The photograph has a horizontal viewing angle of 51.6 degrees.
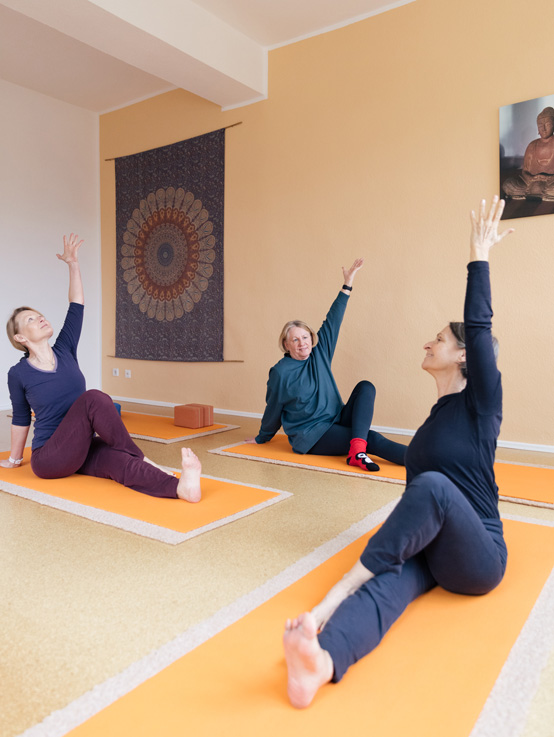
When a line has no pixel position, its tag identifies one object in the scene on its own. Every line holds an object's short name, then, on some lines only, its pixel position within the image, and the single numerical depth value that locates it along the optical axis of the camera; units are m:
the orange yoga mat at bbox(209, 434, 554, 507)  2.65
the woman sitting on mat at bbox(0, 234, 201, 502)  2.64
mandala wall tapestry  5.23
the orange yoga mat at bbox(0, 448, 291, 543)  2.20
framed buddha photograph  3.55
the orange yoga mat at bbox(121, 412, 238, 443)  4.05
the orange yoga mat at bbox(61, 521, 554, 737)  1.10
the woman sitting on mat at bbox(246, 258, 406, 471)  3.30
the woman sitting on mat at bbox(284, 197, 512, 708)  1.20
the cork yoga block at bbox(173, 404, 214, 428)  4.38
